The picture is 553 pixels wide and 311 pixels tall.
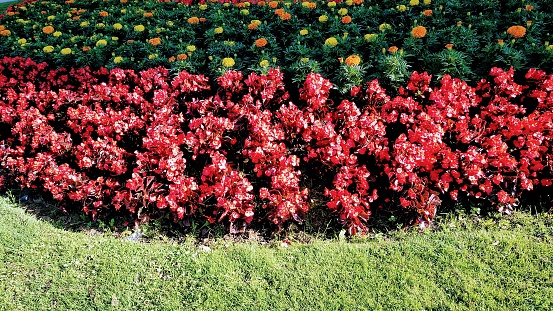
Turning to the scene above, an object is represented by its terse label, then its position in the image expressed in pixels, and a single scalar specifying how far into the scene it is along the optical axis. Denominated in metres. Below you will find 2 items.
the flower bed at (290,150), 3.29
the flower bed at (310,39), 3.93
